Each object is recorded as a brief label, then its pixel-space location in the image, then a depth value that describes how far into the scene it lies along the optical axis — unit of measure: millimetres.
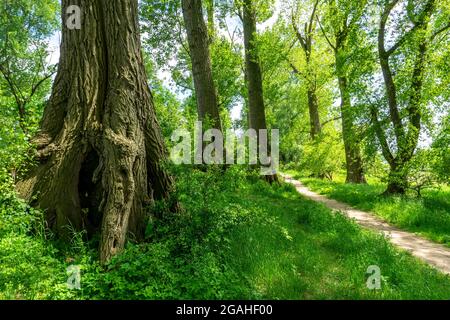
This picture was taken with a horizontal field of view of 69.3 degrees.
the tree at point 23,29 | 21062
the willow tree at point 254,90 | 13797
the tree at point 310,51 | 23750
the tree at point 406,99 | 11109
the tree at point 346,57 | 12484
